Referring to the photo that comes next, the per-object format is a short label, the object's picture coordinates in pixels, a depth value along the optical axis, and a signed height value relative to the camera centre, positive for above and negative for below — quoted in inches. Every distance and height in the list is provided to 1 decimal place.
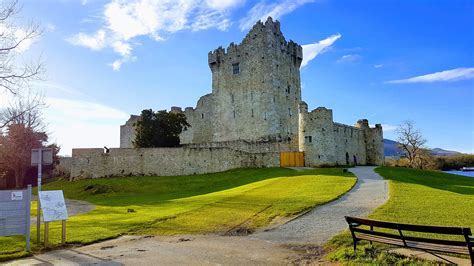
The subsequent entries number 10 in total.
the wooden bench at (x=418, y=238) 261.3 -60.7
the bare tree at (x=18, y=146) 1749.5 +106.4
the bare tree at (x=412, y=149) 2229.3 +74.0
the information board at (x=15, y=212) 418.3 -49.0
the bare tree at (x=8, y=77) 662.8 +161.9
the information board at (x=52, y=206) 442.3 -45.2
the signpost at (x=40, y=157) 478.0 +13.8
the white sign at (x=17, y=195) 427.3 -30.1
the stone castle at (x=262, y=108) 1657.2 +290.8
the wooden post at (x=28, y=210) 419.4 -47.2
